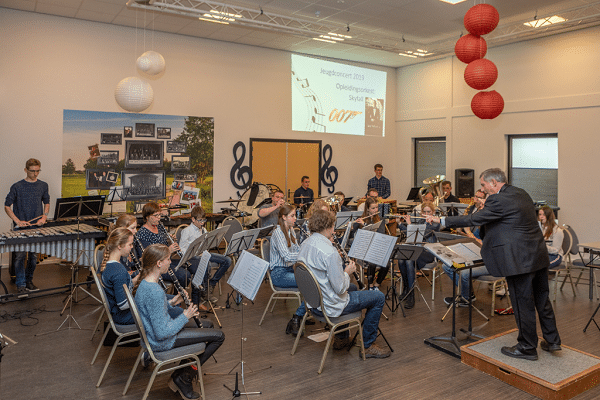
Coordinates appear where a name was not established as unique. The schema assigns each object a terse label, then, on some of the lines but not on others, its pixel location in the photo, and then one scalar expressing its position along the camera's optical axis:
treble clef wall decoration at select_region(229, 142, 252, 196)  10.30
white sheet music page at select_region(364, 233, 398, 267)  4.74
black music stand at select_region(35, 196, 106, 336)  5.89
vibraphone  5.59
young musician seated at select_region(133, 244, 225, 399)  3.29
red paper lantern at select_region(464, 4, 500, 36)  5.76
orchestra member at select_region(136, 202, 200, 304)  5.46
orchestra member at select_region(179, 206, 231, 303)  5.93
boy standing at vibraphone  6.83
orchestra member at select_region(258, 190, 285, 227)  7.63
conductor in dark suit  4.09
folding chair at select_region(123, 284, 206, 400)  3.30
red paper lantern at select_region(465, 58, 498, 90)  6.29
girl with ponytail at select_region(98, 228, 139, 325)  3.79
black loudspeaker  10.89
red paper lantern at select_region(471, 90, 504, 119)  7.00
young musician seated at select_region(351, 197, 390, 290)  6.48
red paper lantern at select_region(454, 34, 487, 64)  6.20
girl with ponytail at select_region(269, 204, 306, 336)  5.10
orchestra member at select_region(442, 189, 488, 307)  5.63
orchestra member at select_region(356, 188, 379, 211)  8.93
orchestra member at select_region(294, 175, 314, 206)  10.71
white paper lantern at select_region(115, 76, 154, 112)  6.57
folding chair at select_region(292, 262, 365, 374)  4.05
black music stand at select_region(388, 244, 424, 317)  5.42
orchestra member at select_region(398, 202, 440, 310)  6.11
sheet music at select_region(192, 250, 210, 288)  4.34
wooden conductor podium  3.76
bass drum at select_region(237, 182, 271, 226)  9.40
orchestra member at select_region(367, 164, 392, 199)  11.92
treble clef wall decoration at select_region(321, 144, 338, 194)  11.70
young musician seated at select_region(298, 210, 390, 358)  4.07
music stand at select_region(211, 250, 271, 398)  3.62
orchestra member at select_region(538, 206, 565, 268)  6.23
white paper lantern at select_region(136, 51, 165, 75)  6.90
